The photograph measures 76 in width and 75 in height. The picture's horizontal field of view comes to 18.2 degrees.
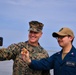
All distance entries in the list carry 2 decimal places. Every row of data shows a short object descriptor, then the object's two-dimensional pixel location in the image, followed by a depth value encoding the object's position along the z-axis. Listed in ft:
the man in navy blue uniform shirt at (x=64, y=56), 11.30
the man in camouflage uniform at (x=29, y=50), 12.24
